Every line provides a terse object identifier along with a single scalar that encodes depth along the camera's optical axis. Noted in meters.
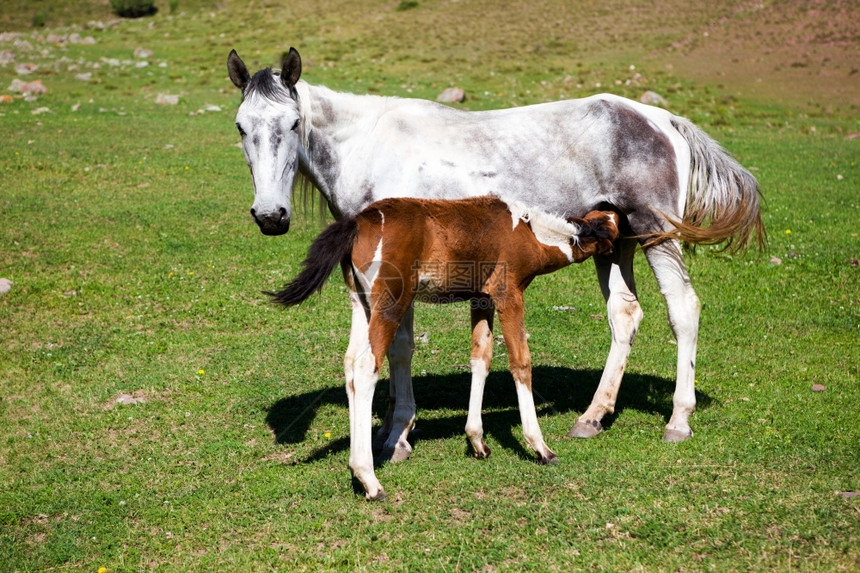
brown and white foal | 6.09
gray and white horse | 7.00
